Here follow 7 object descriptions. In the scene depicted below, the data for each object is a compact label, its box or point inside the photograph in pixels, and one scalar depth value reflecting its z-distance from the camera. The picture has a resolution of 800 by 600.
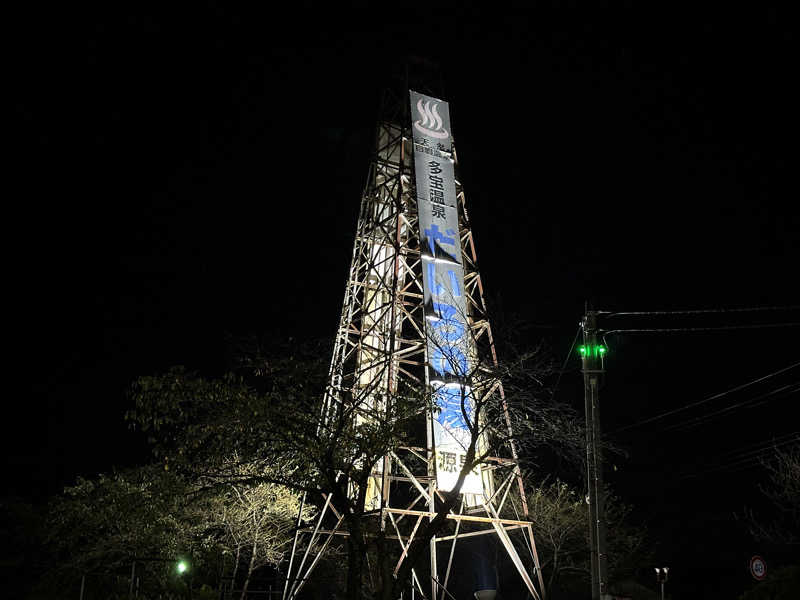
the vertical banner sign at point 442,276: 15.70
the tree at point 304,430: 10.44
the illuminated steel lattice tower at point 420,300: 15.83
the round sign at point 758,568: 14.14
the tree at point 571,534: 24.83
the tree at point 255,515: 20.31
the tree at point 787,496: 20.09
